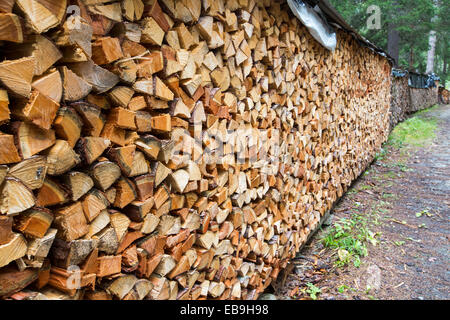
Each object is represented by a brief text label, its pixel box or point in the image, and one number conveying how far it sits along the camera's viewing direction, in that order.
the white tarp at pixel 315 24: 2.55
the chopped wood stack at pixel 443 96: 16.22
